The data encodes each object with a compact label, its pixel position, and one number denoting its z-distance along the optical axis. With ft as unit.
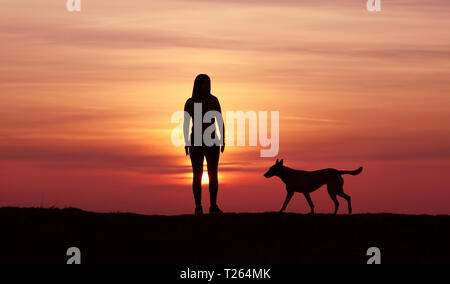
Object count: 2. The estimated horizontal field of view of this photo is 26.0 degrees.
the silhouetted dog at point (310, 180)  87.97
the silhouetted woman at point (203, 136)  76.13
